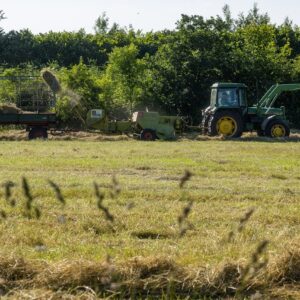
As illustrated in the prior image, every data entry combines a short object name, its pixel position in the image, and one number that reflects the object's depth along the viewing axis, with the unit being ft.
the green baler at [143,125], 190.54
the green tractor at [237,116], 190.83
